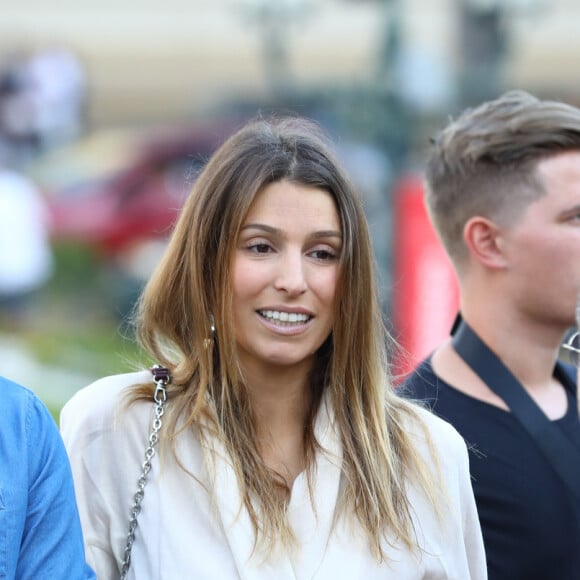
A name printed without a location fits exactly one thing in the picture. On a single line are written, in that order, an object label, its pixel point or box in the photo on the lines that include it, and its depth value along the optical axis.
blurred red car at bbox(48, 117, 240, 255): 29.56
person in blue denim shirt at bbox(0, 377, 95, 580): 4.30
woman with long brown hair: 5.03
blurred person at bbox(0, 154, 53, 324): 26.73
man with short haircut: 5.85
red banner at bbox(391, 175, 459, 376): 16.23
